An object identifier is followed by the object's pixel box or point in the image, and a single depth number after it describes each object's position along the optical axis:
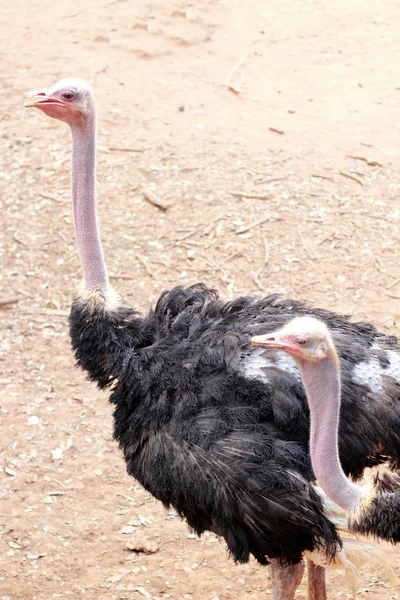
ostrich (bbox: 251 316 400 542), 3.81
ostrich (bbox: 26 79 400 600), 4.31
